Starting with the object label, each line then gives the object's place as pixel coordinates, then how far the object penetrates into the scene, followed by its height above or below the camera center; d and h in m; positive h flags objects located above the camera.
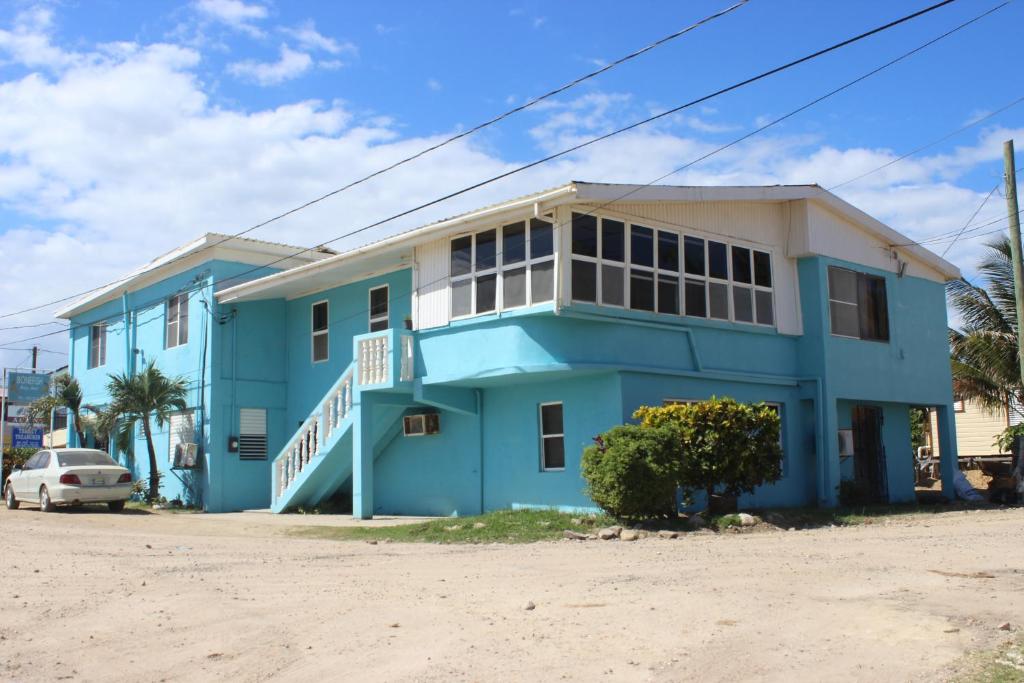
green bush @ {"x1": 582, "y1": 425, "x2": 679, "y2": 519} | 14.53 -0.32
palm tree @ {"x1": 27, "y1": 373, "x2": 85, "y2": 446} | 27.78 +1.77
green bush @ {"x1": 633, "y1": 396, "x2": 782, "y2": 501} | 15.48 +0.11
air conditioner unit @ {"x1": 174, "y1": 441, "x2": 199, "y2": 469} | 22.91 +0.10
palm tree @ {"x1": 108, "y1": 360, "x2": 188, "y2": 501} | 23.03 +1.52
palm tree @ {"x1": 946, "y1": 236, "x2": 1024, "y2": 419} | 29.12 +3.17
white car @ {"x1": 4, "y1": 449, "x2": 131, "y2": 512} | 20.53 -0.37
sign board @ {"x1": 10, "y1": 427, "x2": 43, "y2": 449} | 32.50 +0.84
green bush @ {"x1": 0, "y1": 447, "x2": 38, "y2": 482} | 31.80 +0.22
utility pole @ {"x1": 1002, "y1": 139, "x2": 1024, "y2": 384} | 18.31 +4.02
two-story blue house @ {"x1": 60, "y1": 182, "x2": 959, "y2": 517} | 16.94 +2.14
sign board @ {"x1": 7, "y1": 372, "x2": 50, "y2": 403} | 32.28 +2.54
